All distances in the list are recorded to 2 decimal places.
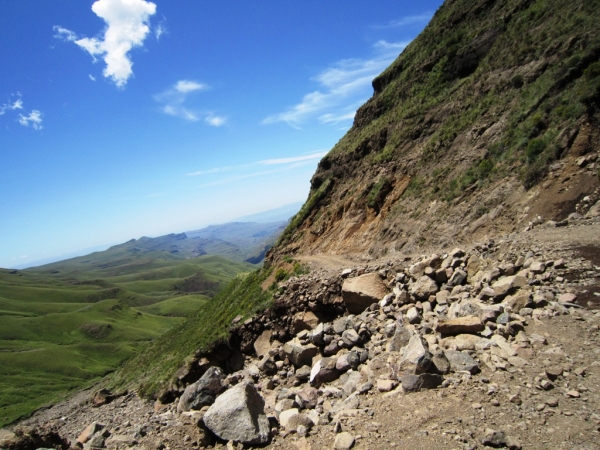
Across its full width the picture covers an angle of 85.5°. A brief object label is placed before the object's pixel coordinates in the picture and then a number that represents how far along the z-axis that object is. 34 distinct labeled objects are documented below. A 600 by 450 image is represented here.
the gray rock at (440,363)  9.73
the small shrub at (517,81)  28.52
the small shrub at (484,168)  24.51
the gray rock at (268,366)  18.00
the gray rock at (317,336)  17.23
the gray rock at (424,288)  15.20
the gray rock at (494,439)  6.90
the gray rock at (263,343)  23.67
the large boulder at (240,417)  10.08
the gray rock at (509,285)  12.03
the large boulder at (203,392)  13.92
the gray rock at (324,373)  13.51
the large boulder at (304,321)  21.84
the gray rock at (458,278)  14.95
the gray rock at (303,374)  15.38
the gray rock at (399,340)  12.57
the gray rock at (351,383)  11.53
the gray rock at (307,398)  11.77
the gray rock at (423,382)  9.33
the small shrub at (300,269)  28.22
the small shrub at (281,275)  30.61
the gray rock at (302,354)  16.81
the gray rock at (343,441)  8.29
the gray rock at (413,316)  13.82
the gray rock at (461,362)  9.35
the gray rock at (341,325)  16.79
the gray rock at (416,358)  9.77
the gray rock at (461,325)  10.91
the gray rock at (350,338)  15.16
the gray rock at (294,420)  10.07
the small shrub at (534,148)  20.44
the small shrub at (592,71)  20.33
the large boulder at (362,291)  18.48
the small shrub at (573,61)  22.55
